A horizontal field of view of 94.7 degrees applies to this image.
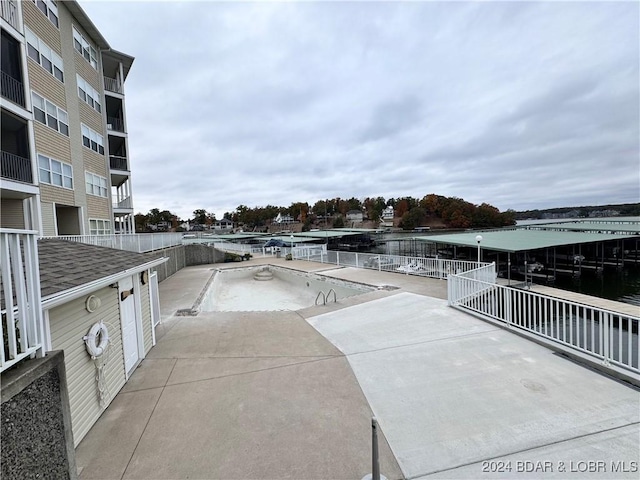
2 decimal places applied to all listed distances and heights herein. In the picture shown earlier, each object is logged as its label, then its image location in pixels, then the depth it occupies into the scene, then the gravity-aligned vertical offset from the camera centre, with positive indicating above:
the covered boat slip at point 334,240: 31.65 -1.52
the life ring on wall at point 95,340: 3.79 -1.34
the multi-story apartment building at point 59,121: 11.04 +5.72
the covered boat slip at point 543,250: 18.14 -3.03
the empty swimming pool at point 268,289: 13.44 -3.20
